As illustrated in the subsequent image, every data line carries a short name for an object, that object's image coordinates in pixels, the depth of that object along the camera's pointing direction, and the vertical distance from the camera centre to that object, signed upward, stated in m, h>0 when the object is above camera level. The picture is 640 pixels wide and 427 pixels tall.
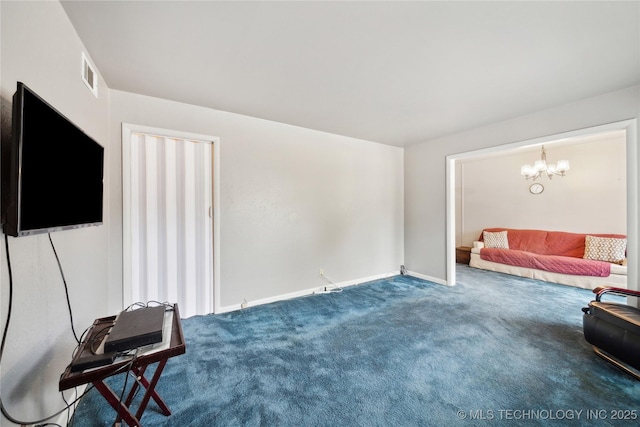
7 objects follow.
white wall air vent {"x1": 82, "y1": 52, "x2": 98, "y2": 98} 1.73 +1.06
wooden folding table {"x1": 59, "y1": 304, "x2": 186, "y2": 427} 1.01 -0.68
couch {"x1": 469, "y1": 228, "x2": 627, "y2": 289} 3.86 -0.80
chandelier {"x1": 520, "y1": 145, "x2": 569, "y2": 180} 4.41 +0.84
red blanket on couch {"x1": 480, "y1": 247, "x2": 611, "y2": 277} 3.86 -0.87
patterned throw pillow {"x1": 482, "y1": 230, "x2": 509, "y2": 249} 5.27 -0.59
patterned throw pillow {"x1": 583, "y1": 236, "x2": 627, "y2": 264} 3.96 -0.61
